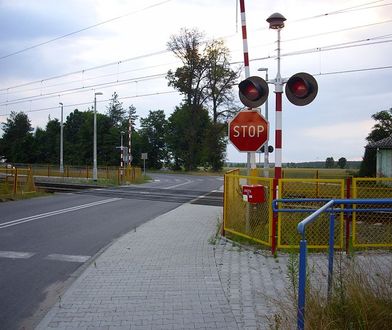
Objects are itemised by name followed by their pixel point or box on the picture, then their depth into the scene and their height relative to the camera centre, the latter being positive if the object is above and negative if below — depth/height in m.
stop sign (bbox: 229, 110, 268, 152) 9.73 +0.59
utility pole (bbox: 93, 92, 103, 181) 37.96 -1.06
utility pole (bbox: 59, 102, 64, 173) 46.75 -0.71
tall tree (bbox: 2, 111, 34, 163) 104.44 +4.72
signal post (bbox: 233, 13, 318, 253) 8.45 +1.21
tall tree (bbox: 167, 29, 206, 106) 65.06 +12.11
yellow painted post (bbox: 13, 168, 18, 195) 22.08 -0.86
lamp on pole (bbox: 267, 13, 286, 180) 8.93 +0.64
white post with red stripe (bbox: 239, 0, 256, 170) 10.61 +2.41
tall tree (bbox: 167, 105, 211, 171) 68.56 +3.65
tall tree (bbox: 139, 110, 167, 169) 96.38 +4.43
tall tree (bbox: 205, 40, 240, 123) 64.75 +10.71
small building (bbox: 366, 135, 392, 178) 32.77 +0.20
